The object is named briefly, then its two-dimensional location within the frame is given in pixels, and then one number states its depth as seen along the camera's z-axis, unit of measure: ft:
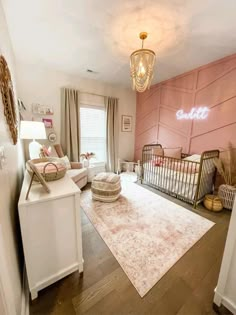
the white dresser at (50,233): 3.31
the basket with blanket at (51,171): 4.40
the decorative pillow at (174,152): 10.87
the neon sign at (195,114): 9.73
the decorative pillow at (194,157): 9.50
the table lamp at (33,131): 7.22
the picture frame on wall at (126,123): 14.73
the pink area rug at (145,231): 4.50
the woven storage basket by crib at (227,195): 7.78
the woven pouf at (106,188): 8.27
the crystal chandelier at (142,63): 6.06
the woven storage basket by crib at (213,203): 7.79
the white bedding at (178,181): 8.26
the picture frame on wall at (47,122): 10.66
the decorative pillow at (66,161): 10.06
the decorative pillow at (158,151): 11.13
